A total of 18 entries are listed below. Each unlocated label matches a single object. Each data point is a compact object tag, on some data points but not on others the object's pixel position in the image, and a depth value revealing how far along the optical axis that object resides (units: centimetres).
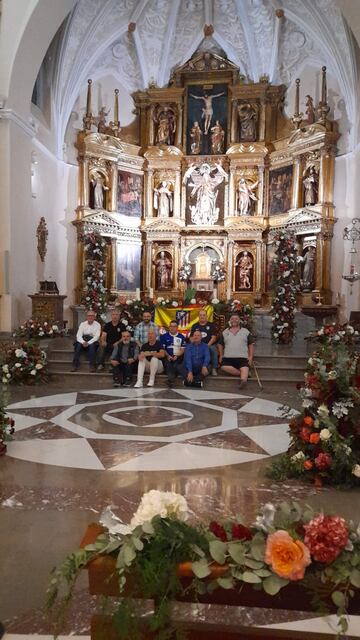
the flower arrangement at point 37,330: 1177
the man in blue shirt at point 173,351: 939
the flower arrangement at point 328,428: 430
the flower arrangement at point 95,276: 1432
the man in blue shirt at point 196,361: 927
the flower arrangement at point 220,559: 160
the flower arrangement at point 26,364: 943
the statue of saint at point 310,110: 1692
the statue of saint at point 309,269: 1667
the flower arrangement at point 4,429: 532
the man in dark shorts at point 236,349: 946
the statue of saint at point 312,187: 1689
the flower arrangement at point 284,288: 1288
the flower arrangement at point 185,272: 1812
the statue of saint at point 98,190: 1770
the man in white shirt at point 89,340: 1017
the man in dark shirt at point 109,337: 1026
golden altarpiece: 1767
